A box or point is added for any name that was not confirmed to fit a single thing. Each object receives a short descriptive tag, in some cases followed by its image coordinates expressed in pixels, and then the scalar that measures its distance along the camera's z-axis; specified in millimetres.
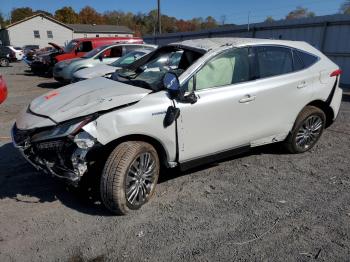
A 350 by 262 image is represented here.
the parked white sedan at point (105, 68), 9427
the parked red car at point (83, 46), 14711
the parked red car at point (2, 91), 5899
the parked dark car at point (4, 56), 24094
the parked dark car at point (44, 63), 16531
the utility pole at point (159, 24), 32775
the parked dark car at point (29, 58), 19728
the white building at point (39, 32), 49281
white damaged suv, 3158
